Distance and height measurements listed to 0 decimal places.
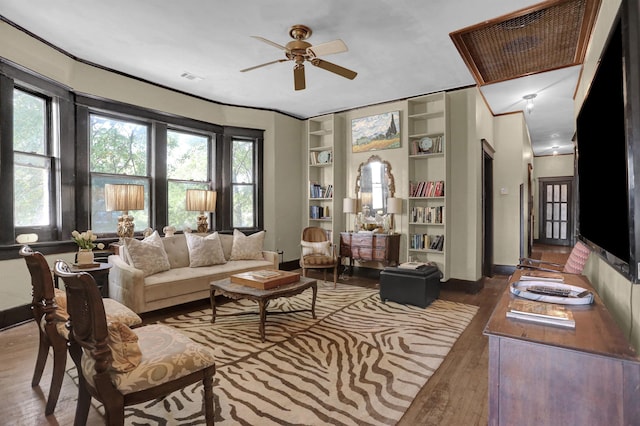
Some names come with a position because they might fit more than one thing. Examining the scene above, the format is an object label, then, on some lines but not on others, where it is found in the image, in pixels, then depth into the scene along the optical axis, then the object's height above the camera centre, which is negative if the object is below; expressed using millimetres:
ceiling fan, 3185 +1527
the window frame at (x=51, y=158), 3914 +619
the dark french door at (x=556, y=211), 10414 -88
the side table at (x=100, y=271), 3305 -597
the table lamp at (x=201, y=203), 4977 +110
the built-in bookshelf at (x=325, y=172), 6172 +711
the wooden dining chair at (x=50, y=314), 1964 -623
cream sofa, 3453 -750
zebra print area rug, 2002 -1197
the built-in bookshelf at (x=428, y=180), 5043 +461
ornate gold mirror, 5672 +402
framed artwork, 5570 +1324
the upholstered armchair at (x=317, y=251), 5164 -665
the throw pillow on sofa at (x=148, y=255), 3703 -500
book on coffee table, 3256 -686
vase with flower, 3428 -370
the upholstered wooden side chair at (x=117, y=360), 1429 -716
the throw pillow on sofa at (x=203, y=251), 4336 -526
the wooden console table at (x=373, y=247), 5219 -599
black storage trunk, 4082 -939
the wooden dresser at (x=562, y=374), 1179 -622
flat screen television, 1283 +218
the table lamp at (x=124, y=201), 3941 +116
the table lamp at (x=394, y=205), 5363 +66
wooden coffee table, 3072 -773
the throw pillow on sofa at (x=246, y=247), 4762 -530
